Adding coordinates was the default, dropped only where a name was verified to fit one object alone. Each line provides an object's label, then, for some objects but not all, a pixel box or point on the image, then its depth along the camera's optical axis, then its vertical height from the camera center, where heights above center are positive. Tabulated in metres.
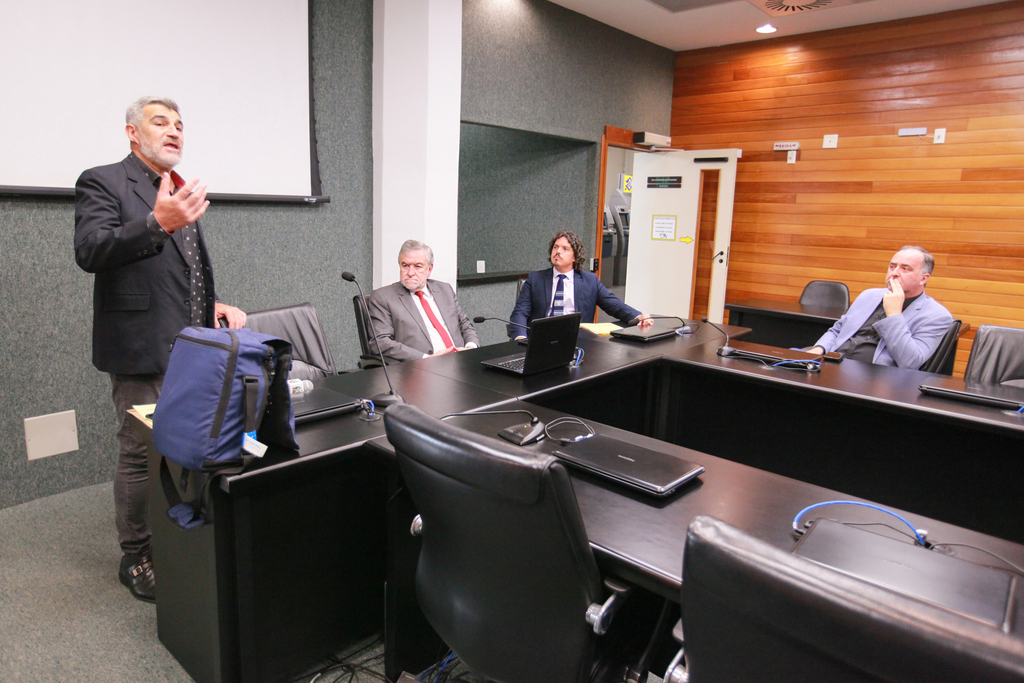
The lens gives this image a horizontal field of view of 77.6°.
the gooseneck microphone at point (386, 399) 1.83 -0.49
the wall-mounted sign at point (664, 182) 5.93 +0.51
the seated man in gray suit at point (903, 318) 2.91 -0.33
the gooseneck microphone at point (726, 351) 2.69 -0.46
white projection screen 2.47 +0.58
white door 5.78 +0.09
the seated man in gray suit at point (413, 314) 2.87 -0.39
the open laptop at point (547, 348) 2.22 -0.41
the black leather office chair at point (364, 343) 2.61 -0.51
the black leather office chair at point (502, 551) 1.02 -0.55
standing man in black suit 1.86 -0.19
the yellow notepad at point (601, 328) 3.15 -0.47
